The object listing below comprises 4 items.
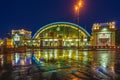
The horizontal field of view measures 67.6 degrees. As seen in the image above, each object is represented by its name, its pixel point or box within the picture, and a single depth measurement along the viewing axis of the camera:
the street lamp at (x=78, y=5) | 21.72
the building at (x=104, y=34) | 38.32
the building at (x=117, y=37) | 39.68
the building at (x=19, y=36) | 48.04
